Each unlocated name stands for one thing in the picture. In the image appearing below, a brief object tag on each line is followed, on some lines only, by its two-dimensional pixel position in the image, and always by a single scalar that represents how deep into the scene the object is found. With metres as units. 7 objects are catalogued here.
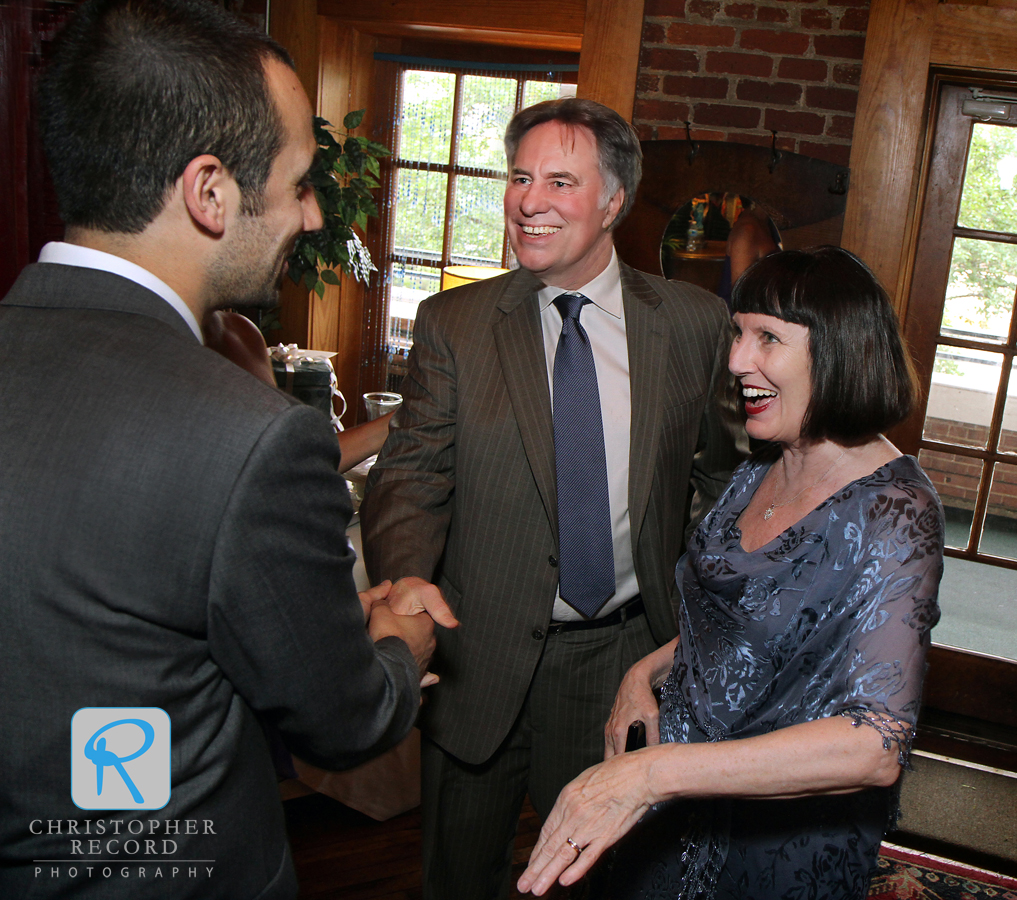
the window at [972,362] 3.41
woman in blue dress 1.20
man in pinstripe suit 1.82
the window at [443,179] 4.89
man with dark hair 0.83
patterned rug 2.69
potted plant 3.58
